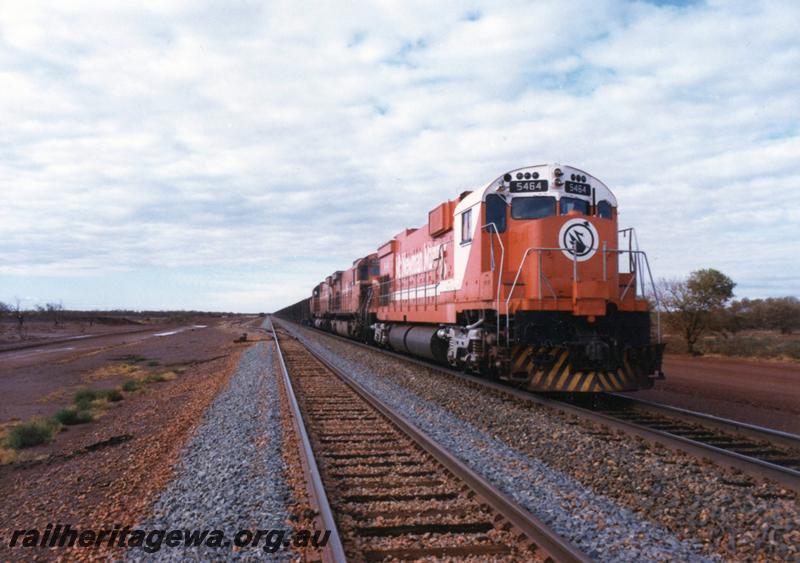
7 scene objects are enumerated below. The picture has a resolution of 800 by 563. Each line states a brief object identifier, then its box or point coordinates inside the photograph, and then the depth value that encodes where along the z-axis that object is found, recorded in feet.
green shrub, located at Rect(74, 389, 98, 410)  43.14
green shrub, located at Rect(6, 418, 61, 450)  31.24
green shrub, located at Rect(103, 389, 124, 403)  46.63
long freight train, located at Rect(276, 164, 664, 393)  30.27
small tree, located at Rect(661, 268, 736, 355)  72.43
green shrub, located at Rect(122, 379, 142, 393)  51.19
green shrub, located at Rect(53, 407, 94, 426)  37.58
